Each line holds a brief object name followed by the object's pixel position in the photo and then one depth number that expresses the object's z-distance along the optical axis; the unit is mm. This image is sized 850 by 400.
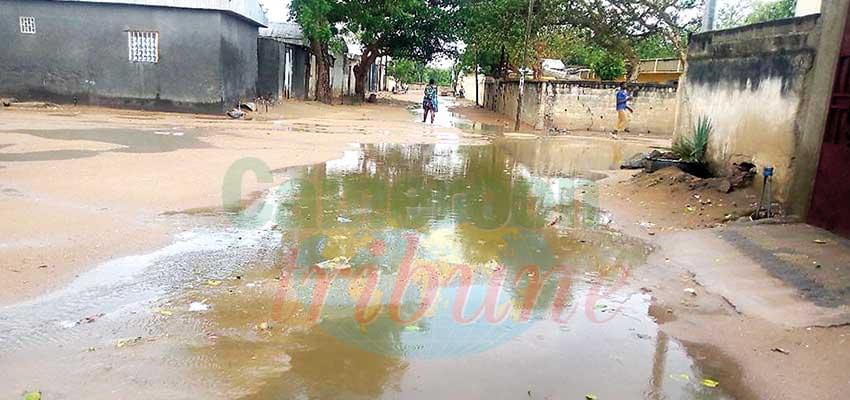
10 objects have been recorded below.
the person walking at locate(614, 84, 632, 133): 22031
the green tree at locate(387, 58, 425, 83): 73500
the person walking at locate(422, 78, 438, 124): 23953
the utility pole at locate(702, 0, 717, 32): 11734
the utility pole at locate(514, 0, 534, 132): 24031
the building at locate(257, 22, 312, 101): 26734
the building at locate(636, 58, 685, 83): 30766
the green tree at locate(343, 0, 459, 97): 28391
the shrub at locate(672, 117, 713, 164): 10180
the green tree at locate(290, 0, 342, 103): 26141
